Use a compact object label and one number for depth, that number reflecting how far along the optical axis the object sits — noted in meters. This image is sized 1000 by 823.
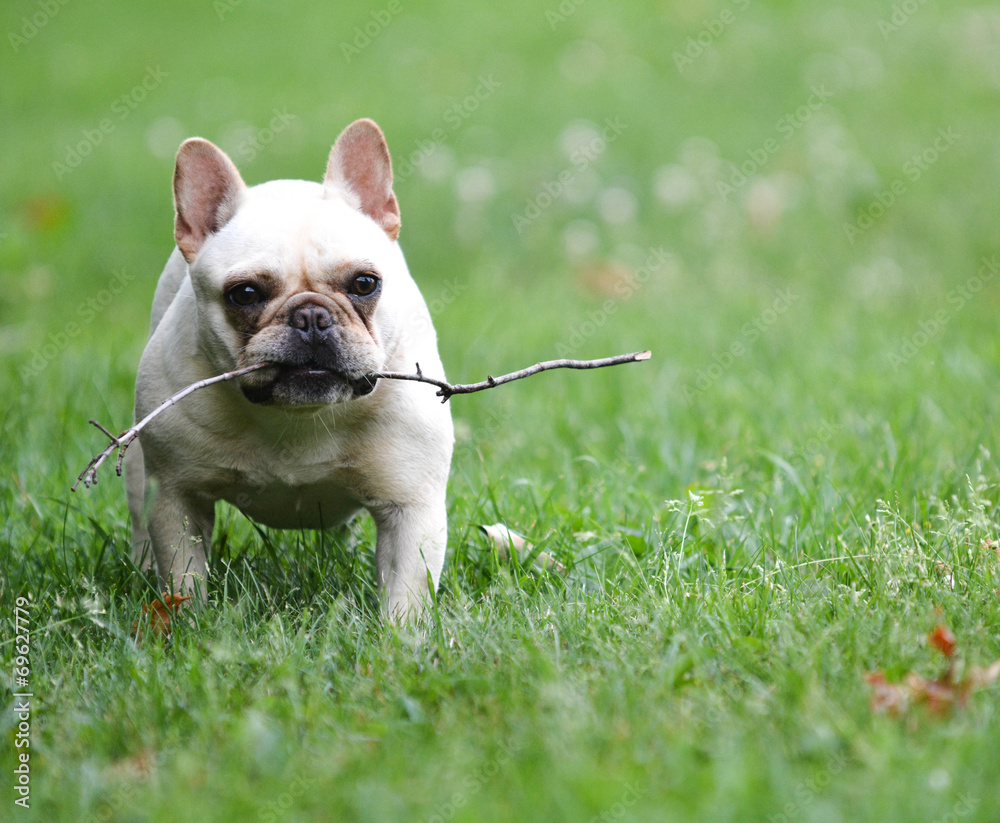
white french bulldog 5.53
